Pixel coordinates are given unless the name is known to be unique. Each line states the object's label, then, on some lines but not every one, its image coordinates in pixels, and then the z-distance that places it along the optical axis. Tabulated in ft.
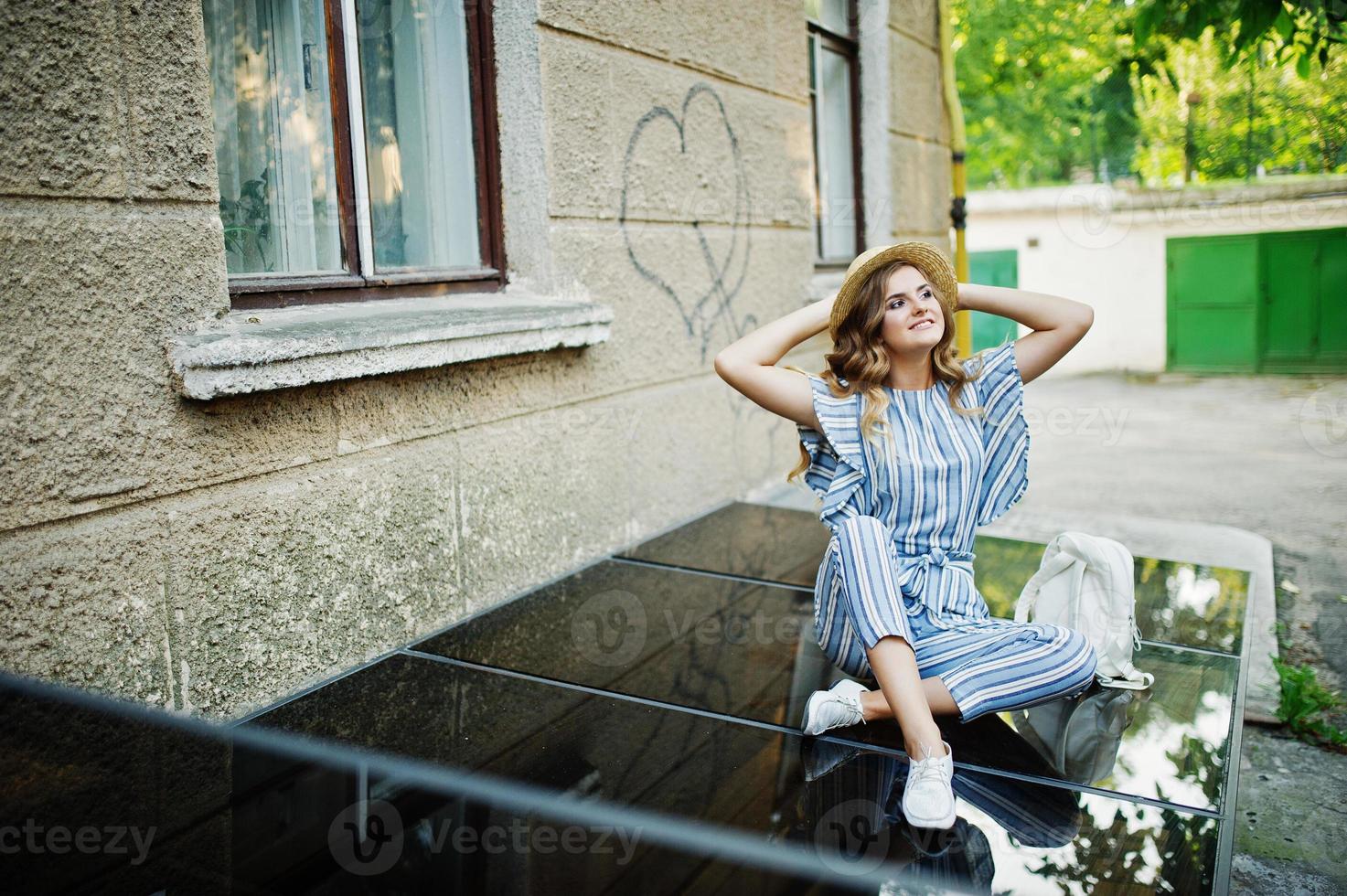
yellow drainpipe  22.99
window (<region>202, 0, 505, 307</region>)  9.30
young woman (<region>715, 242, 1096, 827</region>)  8.23
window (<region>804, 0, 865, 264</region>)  20.12
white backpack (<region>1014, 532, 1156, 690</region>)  9.04
